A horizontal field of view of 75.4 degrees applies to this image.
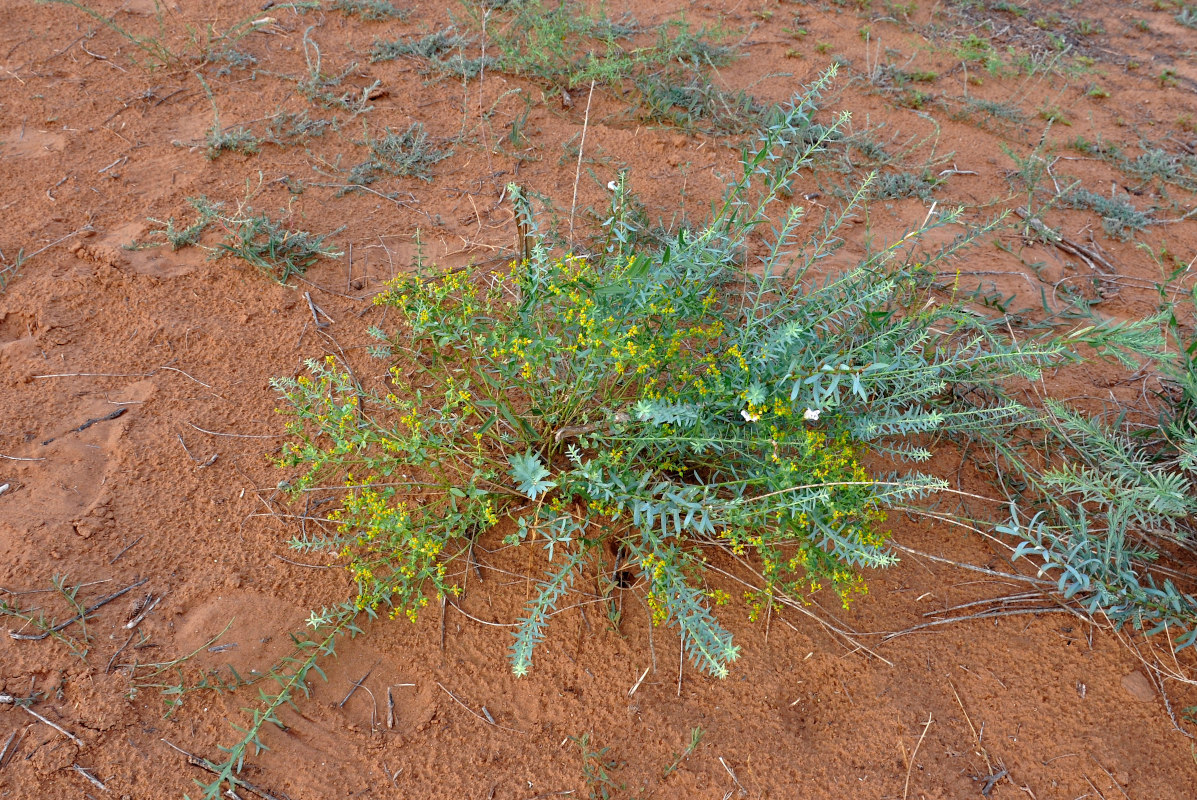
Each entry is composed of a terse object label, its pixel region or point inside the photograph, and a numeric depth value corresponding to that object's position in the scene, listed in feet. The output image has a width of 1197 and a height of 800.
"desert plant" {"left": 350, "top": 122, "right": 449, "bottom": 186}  11.52
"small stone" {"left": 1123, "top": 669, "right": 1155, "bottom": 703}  7.25
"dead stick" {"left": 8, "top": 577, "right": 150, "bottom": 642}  6.47
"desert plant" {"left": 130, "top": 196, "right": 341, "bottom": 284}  9.80
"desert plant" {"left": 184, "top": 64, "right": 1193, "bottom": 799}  6.43
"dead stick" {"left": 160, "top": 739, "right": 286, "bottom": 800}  5.98
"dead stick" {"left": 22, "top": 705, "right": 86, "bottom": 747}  6.00
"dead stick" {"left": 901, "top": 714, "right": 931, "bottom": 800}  6.56
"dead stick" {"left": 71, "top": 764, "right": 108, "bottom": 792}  5.84
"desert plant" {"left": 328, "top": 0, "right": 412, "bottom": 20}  14.48
